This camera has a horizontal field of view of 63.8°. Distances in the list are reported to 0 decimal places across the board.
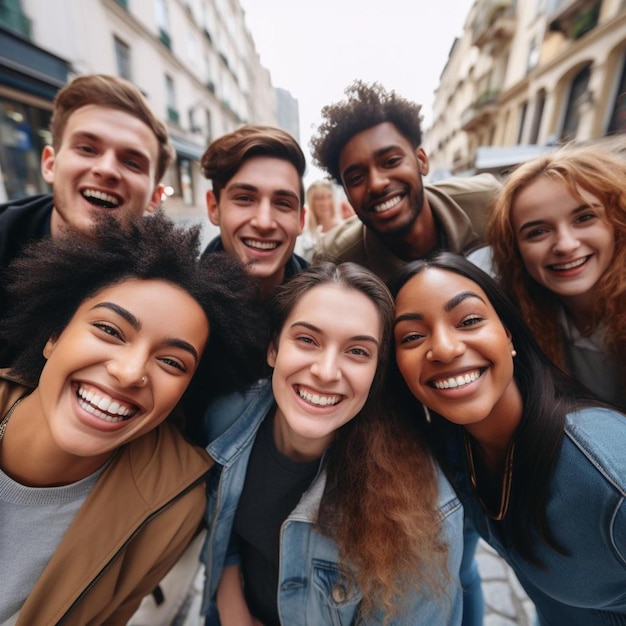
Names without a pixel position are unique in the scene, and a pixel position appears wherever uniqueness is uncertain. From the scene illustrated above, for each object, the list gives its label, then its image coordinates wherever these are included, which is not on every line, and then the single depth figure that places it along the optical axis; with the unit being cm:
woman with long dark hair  51
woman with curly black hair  51
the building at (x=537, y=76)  666
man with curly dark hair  81
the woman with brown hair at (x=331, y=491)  54
